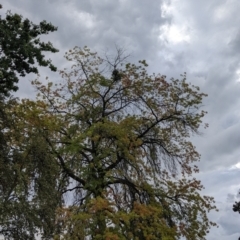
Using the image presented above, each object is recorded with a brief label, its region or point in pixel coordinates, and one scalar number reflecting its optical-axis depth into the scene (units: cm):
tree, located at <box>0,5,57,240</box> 1202
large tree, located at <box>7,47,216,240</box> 1566
